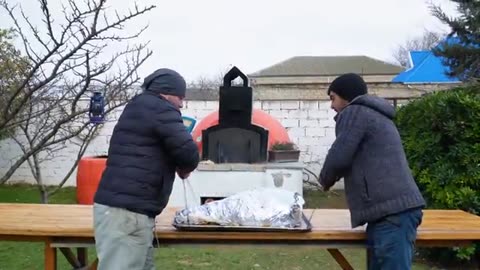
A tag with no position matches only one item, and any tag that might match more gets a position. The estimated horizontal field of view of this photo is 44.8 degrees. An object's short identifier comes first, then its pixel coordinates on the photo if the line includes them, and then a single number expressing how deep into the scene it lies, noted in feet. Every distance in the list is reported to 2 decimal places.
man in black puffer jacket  8.93
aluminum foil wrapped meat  9.59
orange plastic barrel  24.56
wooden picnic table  9.60
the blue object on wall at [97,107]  14.53
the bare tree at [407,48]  102.97
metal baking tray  9.50
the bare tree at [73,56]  10.20
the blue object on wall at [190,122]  30.19
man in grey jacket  8.89
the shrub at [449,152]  15.88
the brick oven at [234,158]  23.88
